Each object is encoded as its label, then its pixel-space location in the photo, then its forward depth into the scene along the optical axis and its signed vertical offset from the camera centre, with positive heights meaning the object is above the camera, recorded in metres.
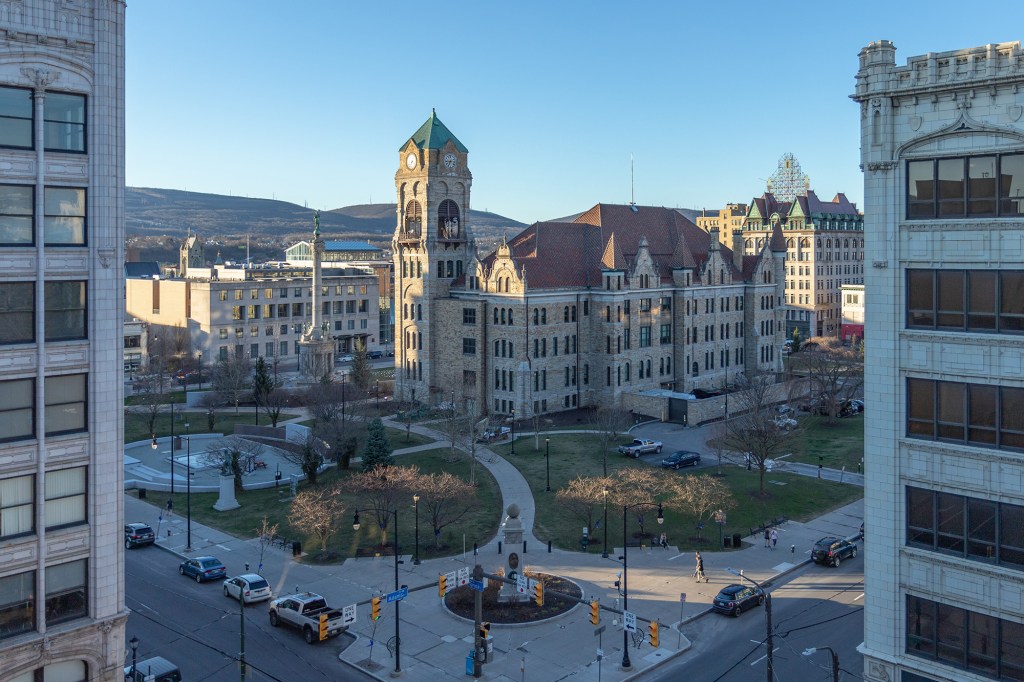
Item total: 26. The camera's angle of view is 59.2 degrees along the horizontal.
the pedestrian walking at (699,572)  40.97 -10.53
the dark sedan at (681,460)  60.66 -8.09
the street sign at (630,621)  31.34 -9.78
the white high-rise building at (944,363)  20.80 -0.51
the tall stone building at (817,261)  143.75 +13.09
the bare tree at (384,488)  46.62 -7.88
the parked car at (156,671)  30.67 -11.42
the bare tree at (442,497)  46.50 -8.28
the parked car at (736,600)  37.28 -10.80
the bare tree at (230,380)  85.19 -3.93
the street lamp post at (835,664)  25.19 -9.06
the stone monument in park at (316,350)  92.88 -1.09
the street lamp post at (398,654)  31.92 -11.27
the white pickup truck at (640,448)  64.44 -7.75
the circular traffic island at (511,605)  37.06 -11.23
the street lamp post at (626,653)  32.44 -11.29
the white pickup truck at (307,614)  35.03 -10.89
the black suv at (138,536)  47.12 -10.33
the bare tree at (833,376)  77.69 -3.15
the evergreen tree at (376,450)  56.03 -6.85
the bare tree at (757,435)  55.16 -5.97
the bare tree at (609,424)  62.12 -6.31
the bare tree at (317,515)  44.69 -8.84
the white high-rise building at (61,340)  21.77 -0.04
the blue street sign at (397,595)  30.50 -8.72
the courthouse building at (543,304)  77.50 +3.26
